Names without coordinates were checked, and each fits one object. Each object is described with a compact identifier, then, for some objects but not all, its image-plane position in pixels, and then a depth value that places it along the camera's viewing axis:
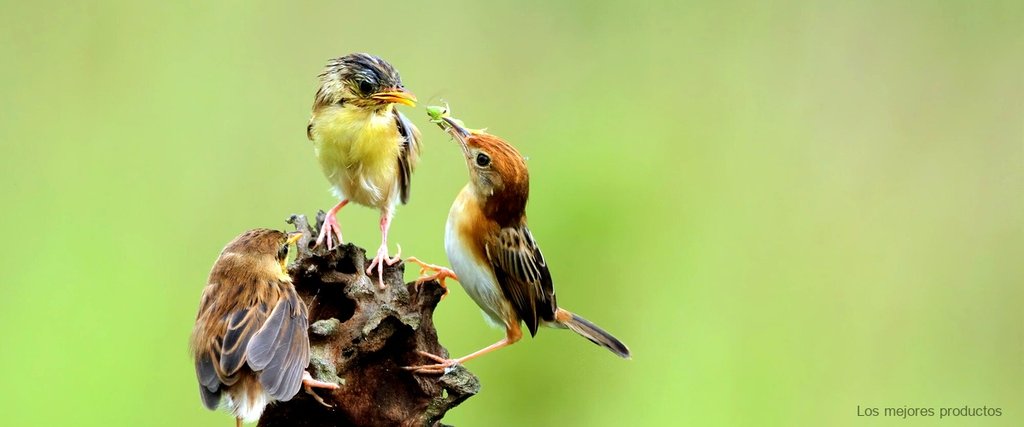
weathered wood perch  7.94
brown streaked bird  7.34
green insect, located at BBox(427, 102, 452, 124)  9.73
